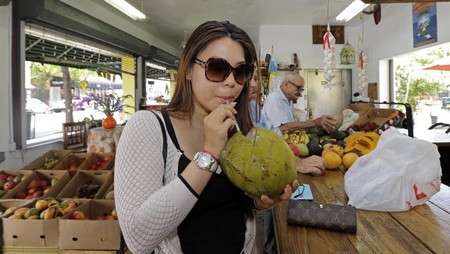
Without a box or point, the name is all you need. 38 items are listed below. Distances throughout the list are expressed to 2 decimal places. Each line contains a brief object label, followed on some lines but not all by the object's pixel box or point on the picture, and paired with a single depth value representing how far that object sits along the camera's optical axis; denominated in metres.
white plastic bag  1.26
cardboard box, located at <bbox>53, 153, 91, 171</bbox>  2.97
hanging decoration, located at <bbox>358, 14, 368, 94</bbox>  4.64
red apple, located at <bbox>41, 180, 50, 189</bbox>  2.55
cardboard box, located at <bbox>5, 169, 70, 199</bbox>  2.32
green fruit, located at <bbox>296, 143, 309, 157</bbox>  2.15
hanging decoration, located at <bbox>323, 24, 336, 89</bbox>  4.27
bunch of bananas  2.48
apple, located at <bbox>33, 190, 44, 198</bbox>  2.33
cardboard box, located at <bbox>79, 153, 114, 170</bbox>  2.87
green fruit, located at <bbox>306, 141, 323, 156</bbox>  2.16
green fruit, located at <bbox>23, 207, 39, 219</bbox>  1.93
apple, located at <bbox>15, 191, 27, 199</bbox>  2.36
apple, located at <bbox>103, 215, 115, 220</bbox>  1.97
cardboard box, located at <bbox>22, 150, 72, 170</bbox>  2.95
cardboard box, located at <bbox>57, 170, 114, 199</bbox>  2.34
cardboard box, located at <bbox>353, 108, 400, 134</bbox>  2.73
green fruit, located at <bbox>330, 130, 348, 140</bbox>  2.66
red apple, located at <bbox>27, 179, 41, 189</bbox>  2.49
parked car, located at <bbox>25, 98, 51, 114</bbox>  4.37
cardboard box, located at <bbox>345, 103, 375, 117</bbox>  3.31
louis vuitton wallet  1.08
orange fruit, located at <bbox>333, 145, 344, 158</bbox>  2.00
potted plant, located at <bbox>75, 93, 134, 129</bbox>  3.69
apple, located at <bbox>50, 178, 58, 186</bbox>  2.45
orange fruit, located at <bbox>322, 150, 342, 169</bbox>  1.92
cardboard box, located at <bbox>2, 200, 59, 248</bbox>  1.84
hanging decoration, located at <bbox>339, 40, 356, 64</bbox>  5.47
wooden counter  0.98
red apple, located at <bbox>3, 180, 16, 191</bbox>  2.49
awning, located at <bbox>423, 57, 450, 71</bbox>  4.33
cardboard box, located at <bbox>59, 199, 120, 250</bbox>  1.82
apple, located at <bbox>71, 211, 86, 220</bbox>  1.90
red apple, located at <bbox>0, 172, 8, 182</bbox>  2.62
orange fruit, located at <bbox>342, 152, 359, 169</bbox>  1.88
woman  0.72
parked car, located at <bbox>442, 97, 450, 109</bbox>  5.37
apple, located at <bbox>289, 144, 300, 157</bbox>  2.10
